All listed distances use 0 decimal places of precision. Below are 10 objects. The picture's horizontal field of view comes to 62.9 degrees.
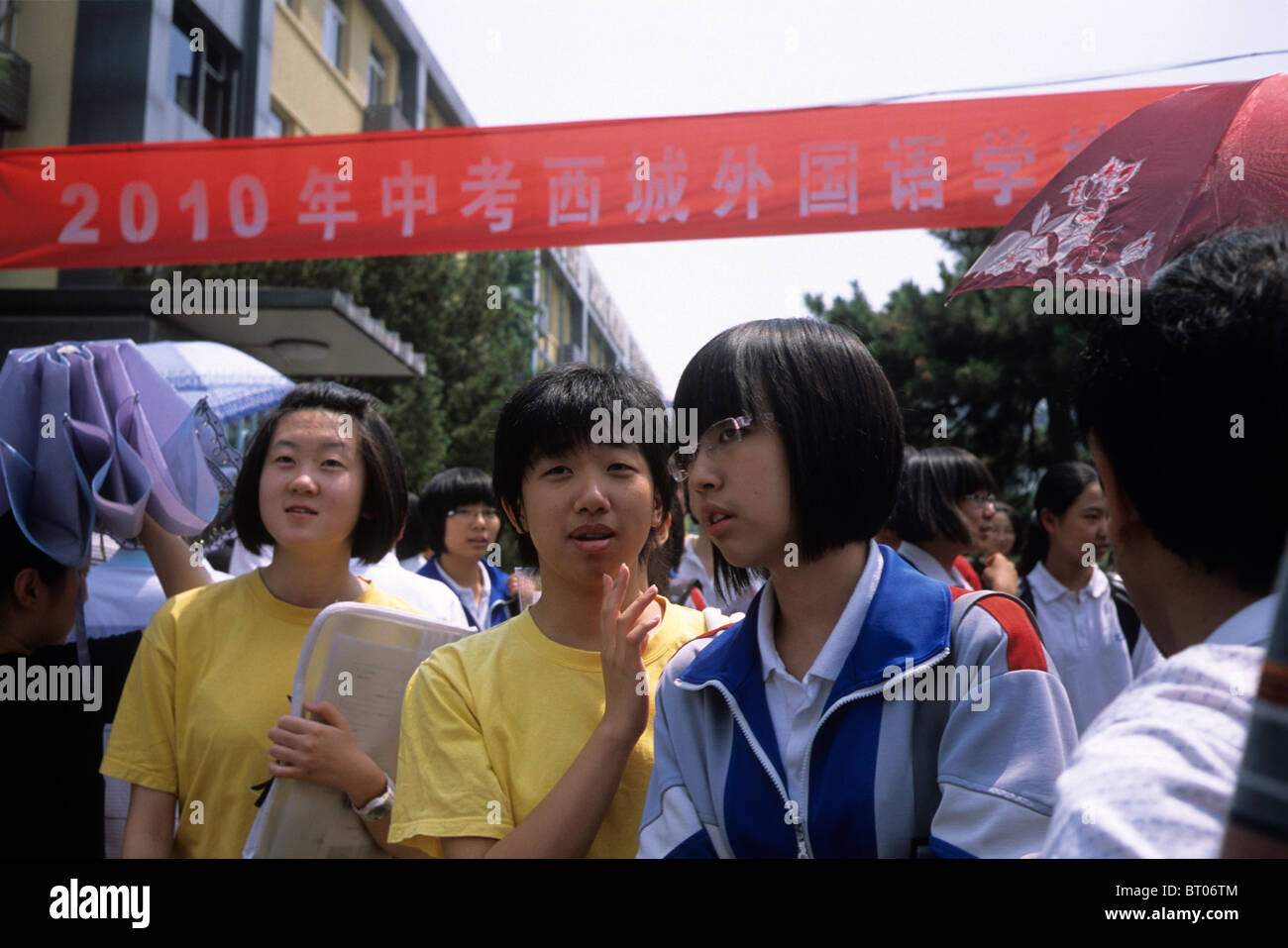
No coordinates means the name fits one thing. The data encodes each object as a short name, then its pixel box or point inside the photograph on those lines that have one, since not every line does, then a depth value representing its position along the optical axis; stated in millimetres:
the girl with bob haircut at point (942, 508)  3354
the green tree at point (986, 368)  11117
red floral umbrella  1719
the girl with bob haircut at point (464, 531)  4398
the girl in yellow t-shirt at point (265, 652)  1813
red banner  3416
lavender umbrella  2109
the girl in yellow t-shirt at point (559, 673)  1476
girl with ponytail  3621
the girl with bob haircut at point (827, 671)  1195
